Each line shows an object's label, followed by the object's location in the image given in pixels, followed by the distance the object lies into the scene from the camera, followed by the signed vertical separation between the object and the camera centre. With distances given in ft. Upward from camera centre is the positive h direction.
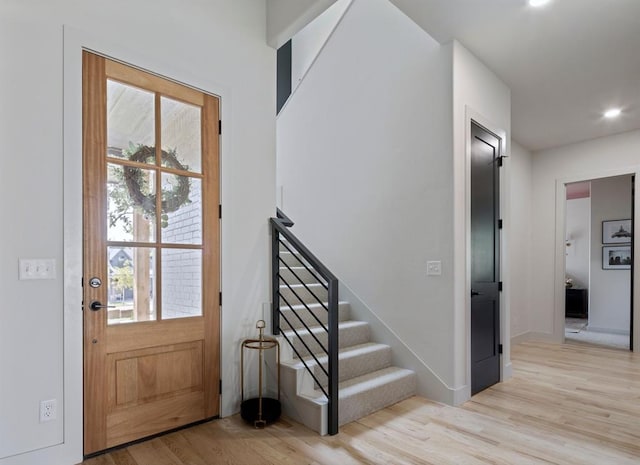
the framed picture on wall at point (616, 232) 20.89 +0.16
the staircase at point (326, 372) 8.66 -3.44
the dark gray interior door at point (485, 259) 10.91 -0.70
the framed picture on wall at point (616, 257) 20.90 -1.21
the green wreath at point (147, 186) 7.80 +1.04
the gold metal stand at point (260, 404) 8.48 -3.84
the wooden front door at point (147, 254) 7.20 -0.37
